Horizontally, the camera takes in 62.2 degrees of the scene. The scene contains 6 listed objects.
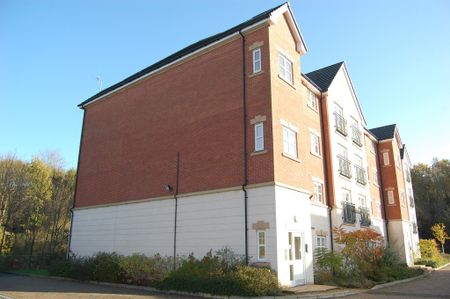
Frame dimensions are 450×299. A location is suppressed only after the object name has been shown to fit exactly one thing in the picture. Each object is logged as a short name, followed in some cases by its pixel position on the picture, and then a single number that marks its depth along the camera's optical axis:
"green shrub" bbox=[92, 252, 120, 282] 17.09
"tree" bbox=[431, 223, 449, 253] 44.22
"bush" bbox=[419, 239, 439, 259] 38.19
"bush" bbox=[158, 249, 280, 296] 12.93
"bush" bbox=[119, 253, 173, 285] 16.50
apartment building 15.91
